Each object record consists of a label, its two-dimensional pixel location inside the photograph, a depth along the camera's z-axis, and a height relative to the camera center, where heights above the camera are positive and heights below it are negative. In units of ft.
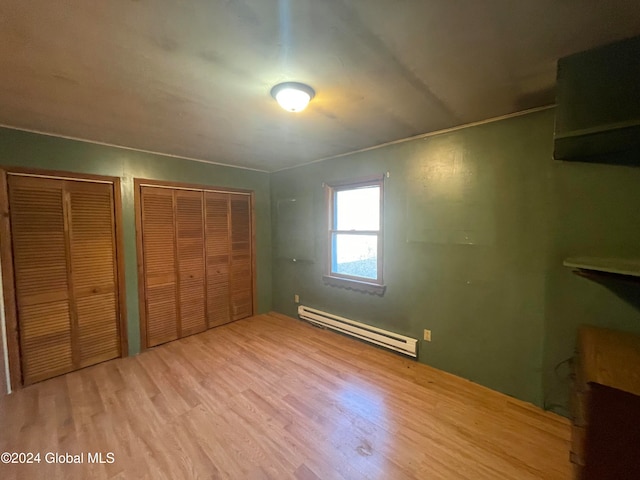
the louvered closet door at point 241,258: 12.62 -1.48
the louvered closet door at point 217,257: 11.74 -1.30
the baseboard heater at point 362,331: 8.93 -4.00
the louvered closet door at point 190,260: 10.85 -1.34
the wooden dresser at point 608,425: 3.33 -2.63
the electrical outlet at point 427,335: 8.57 -3.55
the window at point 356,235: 9.99 -0.30
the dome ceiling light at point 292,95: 5.26 +2.76
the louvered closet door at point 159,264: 9.98 -1.38
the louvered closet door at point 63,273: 7.61 -1.37
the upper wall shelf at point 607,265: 4.34 -0.72
